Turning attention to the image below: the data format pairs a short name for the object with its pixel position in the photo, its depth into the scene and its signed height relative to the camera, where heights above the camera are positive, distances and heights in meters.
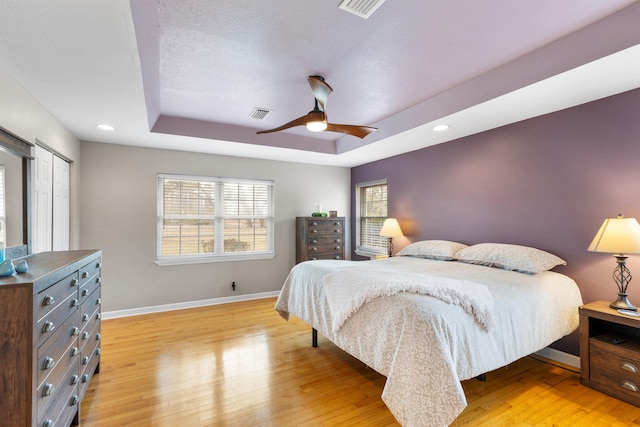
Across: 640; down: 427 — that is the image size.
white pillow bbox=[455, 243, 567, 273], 2.69 -0.42
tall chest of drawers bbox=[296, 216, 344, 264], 4.93 -0.42
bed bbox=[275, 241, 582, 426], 1.61 -0.70
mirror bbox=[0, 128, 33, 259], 2.03 +0.15
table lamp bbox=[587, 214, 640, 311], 2.12 -0.21
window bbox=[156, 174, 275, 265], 4.36 -0.10
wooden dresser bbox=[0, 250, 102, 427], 1.29 -0.64
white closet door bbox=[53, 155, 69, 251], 3.15 +0.10
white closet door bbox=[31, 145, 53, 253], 2.61 +0.12
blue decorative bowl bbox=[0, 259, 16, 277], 1.41 -0.27
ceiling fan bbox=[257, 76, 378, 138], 2.50 +0.82
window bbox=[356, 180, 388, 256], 5.19 -0.05
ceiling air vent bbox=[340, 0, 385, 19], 1.67 +1.18
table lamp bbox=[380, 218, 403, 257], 4.48 -0.24
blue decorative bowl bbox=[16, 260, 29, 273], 1.53 -0.28
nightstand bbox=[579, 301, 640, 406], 2.12 -1.03
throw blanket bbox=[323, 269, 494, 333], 1.86 -0.52
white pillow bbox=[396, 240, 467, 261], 3.48 -0.44
